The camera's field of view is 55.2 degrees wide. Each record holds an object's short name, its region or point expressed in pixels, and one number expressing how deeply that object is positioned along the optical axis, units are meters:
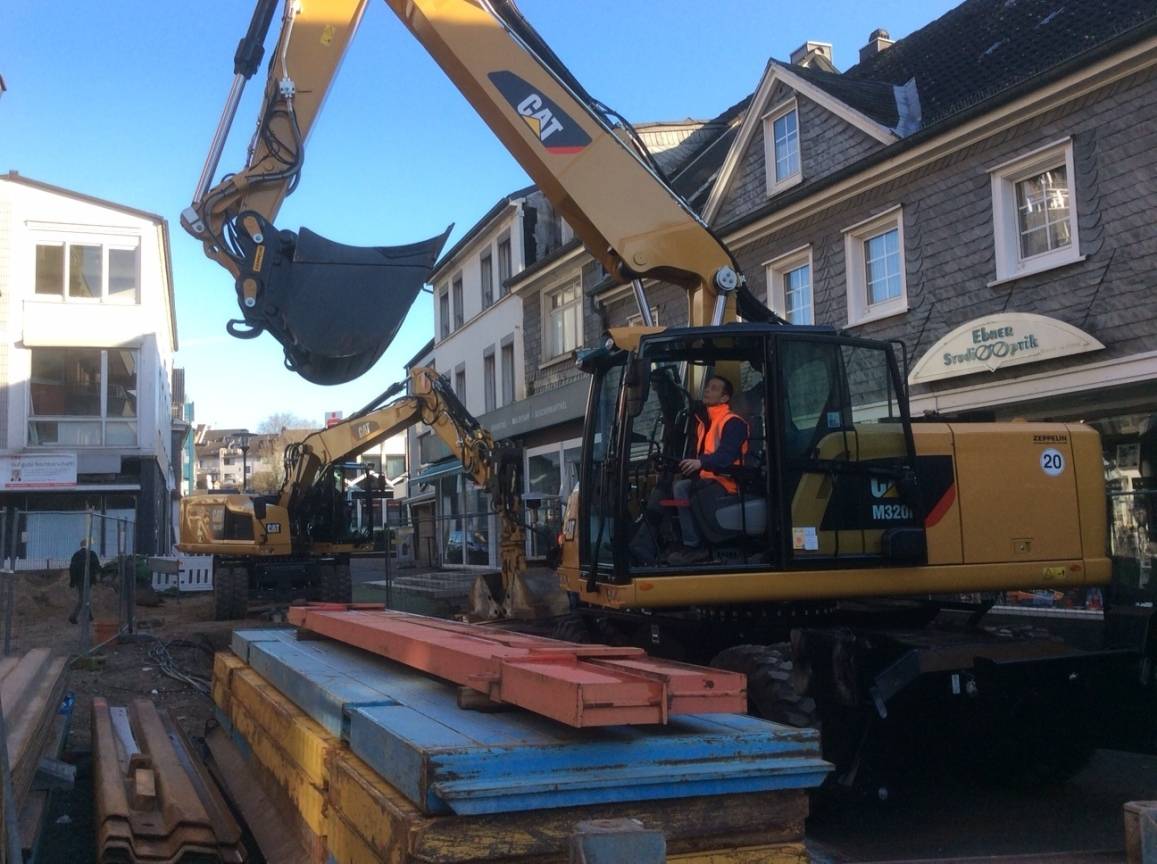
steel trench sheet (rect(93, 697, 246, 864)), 4.45
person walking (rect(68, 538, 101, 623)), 17.50
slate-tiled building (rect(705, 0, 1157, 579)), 10.83
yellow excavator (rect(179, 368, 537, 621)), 17.25
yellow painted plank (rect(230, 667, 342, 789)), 3.90
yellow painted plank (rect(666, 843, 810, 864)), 3.16
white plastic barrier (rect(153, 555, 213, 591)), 24.66
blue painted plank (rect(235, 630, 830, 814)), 2.89
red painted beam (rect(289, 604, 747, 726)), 3.03
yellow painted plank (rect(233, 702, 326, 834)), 3.95
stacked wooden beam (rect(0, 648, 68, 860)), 4.73
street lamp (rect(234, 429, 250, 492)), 38.77
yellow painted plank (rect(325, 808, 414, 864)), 2.91
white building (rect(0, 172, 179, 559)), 29.14
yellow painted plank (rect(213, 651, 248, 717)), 6.84
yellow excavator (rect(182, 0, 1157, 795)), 5.67
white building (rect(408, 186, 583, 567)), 26.08
